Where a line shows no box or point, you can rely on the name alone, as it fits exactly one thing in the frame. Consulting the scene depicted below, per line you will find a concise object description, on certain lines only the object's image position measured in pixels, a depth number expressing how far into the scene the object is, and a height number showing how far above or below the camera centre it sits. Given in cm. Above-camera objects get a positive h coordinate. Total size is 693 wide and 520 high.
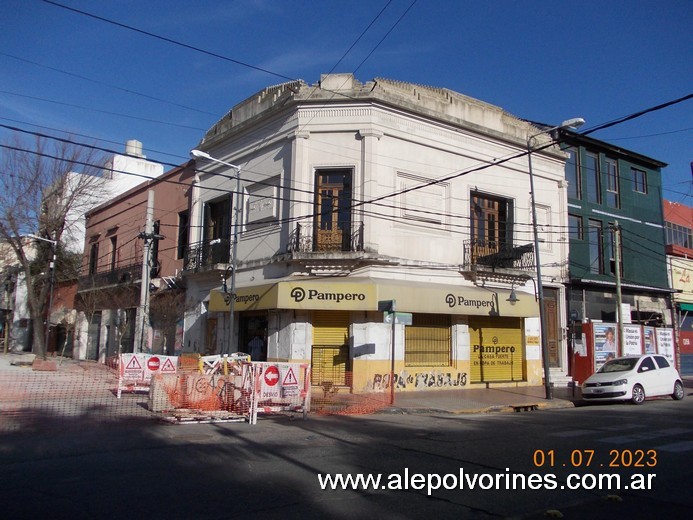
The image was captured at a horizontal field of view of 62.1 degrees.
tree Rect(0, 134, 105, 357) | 3078 +692
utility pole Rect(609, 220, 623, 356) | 2312 +190
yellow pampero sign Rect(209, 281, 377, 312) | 1819 +143
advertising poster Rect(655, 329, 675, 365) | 2538 +14
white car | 1784 -112
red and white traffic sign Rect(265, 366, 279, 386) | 1285 -79
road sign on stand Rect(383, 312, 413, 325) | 1642 +71
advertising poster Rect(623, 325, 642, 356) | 2347 +22
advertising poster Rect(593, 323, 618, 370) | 2297 +8
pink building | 2606 +342
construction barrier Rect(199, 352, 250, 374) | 1376 -59
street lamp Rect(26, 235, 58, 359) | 3045 +398
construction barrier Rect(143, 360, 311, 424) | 1280 -113
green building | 2575 +522
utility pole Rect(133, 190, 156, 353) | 2238 +190
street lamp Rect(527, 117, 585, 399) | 1864 +69
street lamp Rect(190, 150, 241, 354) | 1914 +369
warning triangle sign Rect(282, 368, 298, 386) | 1316 -87
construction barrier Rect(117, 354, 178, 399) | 1709 -89
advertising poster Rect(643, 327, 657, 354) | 2462 +20
